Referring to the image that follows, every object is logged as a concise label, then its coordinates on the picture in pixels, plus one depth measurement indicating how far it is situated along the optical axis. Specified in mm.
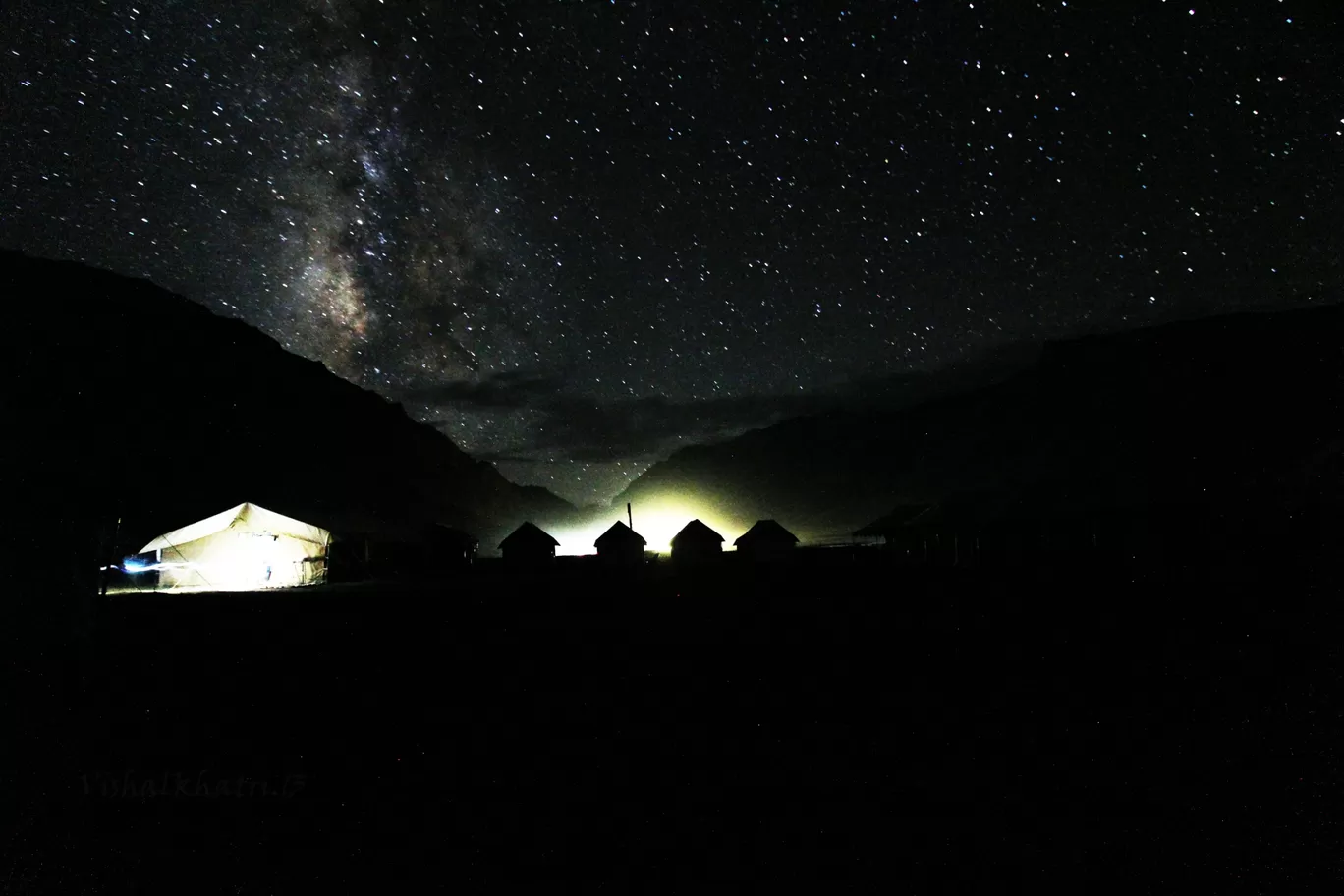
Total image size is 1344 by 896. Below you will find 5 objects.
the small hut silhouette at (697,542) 49750
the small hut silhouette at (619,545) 48562
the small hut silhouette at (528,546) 48469
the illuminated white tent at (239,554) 30656
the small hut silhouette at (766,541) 48844
